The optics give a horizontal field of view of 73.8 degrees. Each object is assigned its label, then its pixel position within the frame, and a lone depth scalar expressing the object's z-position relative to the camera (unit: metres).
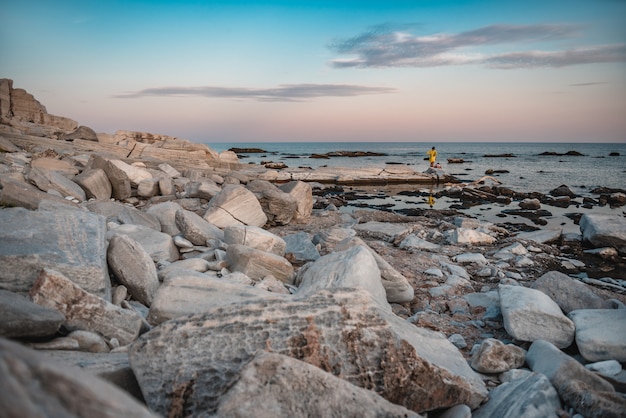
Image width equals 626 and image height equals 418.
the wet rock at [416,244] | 9.30
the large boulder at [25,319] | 2.51
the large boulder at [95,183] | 10.32
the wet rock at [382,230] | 10.46
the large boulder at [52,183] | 9.21
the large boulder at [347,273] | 5.03
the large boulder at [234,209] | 9.40
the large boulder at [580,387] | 2.85
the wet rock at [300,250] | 7.58
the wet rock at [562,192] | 20.12
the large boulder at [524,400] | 2.84
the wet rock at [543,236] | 10.52
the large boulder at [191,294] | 3.97
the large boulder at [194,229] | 7.29
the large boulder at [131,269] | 4.52
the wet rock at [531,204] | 16.50
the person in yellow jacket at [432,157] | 29.33
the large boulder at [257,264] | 5.88
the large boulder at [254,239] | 7.15
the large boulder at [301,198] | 12.37
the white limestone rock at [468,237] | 10.24
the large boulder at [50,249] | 3.55
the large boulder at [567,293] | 5.27
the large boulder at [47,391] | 1.04
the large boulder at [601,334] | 3.99
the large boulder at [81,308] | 3.17
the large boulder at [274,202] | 11.30
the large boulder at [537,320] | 4.42
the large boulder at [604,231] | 9.77
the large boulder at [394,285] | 5.82
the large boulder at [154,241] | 6.20
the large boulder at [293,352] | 2.44
